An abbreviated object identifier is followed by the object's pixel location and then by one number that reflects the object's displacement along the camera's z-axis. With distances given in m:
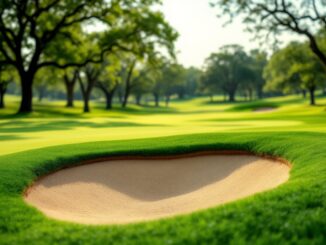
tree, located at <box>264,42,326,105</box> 63.06
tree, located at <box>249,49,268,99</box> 130.52
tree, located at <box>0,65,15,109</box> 53.86
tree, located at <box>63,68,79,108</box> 72.00
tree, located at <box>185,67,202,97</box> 186.88
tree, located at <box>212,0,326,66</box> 39.47
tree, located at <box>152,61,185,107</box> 112.87
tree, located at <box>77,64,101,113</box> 65.79
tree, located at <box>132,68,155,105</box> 95.07
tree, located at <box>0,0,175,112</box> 42.72
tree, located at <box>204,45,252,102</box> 132.12
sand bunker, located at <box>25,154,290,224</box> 8.84
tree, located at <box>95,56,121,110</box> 72.56
